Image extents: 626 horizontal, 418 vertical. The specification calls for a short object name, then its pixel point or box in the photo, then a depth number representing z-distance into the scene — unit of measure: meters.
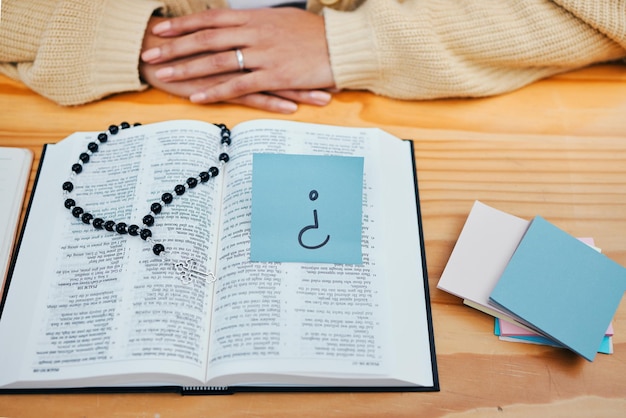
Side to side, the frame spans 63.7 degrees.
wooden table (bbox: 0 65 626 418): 0.54
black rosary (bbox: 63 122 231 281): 0.58
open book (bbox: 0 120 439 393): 0.53
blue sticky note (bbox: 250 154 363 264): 0.59
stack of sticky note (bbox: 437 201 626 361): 0.56
